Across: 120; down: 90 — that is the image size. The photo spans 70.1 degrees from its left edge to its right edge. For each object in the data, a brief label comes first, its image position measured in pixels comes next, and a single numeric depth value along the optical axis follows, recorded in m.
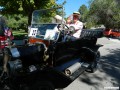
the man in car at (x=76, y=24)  2.79
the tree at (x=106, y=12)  13.78
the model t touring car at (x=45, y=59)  1.64
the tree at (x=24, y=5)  7.47
